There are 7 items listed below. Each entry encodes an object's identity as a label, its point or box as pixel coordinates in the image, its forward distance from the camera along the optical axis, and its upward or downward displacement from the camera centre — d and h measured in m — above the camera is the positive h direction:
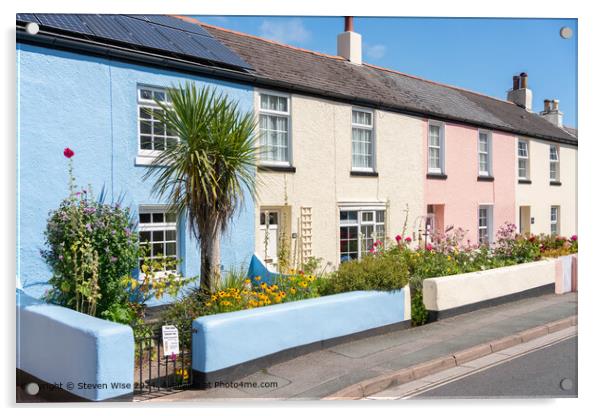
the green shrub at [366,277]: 8.29 -0.93
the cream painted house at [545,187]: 8.16 +0.47
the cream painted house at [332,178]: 8.73 +0.63
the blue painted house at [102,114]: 6.21 +1.20
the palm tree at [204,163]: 6.96 +0.65
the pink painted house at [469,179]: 10.45 +0.69
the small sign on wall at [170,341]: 5.94 -1.35
